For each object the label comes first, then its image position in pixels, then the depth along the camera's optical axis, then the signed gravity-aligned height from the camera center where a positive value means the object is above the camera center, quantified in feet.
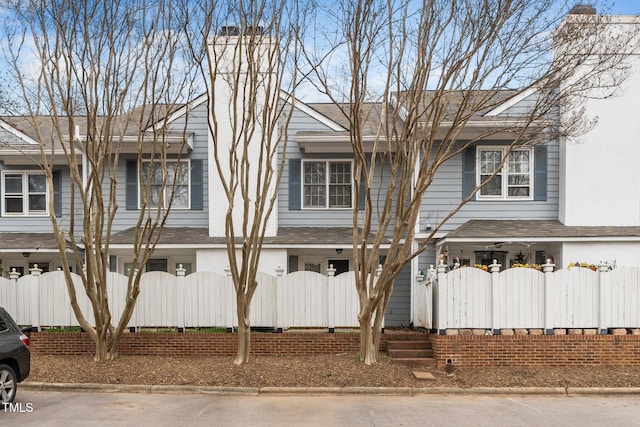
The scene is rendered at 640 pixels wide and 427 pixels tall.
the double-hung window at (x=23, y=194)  59.57 +0.62
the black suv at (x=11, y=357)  30.40 -7.49
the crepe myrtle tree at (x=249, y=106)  39.83 +5.93
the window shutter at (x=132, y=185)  58.03 +1.41
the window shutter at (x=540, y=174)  55.77 +2.33
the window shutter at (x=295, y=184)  57.67 +1.51
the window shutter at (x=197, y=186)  57.88 +1.33
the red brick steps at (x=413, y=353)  41.27 -9.84
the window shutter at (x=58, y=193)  59.70 +0.67
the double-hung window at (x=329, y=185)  58.03 +1.43
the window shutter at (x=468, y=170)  55.83 +2.67
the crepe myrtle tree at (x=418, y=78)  38.01 +7.43
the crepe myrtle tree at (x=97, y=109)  40.09 +5.82
